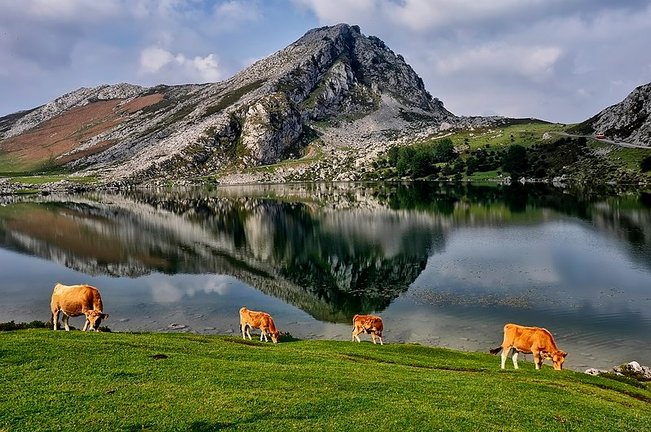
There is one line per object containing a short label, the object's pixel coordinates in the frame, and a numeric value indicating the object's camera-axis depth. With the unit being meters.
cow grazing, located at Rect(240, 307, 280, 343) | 40.44
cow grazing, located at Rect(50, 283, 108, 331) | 30.86
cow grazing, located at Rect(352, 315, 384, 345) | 40.84
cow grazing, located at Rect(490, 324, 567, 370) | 27.73
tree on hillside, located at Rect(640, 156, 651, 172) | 198.04
